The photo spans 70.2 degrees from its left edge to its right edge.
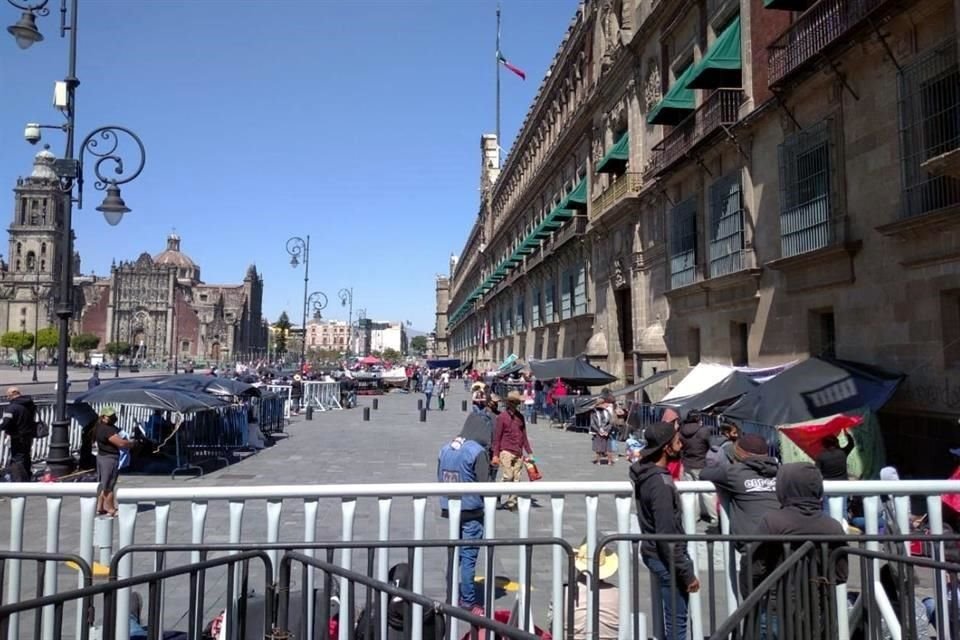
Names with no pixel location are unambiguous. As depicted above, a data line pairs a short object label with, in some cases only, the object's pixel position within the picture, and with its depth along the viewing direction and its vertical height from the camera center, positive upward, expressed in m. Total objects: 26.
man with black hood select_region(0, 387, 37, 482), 11.19 -1.01
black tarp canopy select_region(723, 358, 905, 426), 9.45 -0.39
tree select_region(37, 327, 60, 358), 96.56 +4.31
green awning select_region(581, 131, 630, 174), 23.47 +7.32
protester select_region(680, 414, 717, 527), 10.00 -1.20
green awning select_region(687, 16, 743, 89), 15.22 +6.73
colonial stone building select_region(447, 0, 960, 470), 9.47 +3.57
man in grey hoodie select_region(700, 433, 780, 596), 4.80 -0.86
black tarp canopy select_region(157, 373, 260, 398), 16.20 -0.43
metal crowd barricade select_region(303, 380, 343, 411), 31.70 -1.32
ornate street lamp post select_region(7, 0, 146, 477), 11.48 +3.51
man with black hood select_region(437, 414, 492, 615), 5.64 -1.09
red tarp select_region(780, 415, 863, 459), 8.02 -0.79
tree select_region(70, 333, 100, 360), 103.94 +4.00
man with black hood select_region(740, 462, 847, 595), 4.02 -0.91
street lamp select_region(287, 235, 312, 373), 35.88 +5.65
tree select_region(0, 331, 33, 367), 94.19 +4.05
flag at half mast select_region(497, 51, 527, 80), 46.53 +20.40
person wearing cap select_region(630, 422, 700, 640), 4.27 -0.98
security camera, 13.05 +4.53
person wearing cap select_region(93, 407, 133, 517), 9.46 -1.13
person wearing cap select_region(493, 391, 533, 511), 10.03 -1.13
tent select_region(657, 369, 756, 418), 12.16 -0.50
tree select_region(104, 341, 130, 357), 108.54 +3.26
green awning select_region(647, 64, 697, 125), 17.11 +6.81
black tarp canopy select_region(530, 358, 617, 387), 22.58 -0.19
